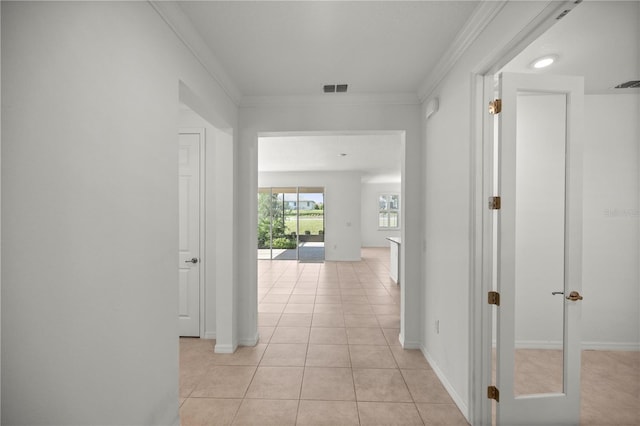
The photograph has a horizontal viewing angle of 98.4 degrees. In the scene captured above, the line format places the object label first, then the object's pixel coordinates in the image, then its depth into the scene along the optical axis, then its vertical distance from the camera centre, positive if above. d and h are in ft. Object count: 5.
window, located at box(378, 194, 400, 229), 40.22 -0.12
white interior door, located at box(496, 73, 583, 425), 5.68 -1.13
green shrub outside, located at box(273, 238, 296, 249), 29.50 -3.46
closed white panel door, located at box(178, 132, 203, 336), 11.00 -0.75
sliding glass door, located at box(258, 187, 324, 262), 28.99 -0.77
